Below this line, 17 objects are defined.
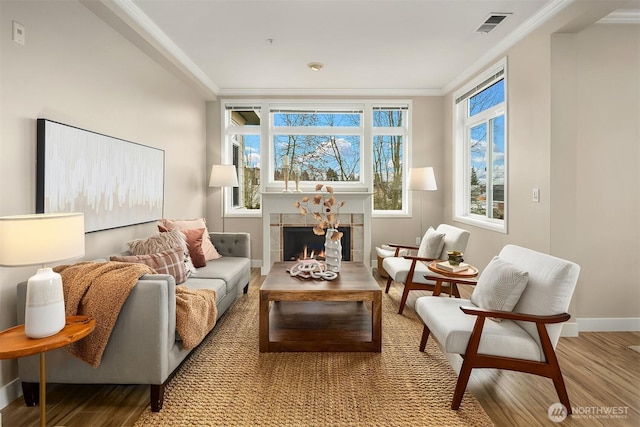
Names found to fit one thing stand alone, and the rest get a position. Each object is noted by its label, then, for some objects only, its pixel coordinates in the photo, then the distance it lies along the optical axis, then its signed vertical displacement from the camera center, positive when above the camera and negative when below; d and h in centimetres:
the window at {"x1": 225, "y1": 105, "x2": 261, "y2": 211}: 550 +78
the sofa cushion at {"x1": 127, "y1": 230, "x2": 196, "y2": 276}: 283 -31
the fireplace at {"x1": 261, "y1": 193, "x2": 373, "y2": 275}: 508 -20
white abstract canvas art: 223 +25
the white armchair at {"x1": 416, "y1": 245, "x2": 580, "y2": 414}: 192 -70
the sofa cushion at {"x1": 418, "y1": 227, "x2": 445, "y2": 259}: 366 -41
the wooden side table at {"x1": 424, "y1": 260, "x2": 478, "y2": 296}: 263 -53
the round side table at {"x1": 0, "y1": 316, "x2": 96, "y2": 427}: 148 -60
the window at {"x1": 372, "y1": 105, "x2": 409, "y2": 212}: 547 +70
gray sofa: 190 -82
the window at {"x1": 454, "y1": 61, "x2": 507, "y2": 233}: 389 +73
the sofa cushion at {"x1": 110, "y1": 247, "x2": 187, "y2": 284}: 255 -42
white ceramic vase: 312 -42
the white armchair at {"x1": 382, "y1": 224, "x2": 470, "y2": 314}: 342 -58
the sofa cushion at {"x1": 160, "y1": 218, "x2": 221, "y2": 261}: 352 -20
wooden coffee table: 258 -97
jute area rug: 186 -113
